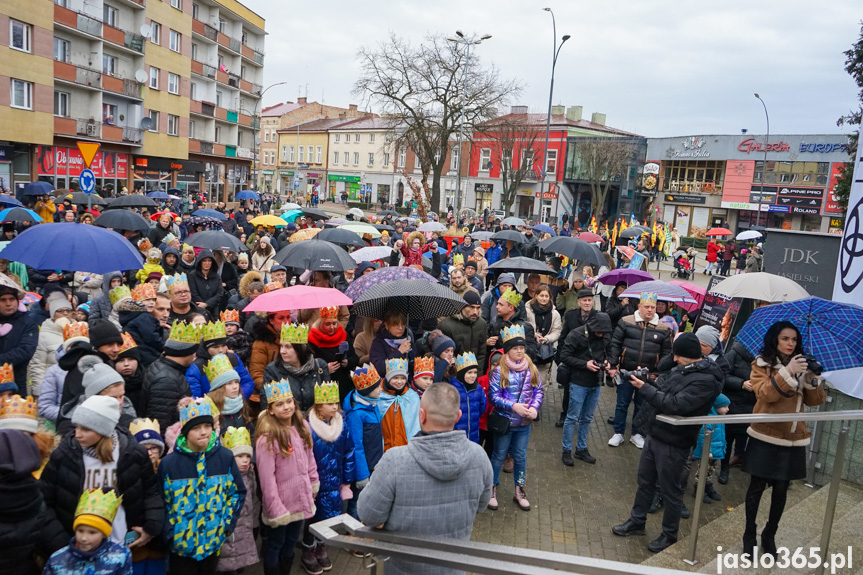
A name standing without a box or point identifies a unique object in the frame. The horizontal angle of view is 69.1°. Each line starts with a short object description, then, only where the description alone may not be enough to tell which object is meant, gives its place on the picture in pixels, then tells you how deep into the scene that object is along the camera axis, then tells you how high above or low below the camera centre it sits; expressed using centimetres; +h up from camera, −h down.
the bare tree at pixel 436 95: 4441 +766
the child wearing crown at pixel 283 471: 459 -206
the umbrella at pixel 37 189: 1836 -54
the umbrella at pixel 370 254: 1081 -98
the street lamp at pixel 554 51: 3098 +791
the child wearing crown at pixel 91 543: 333 -196
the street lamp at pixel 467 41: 3459 +935
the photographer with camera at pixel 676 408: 553 -163
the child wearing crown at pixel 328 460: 497 -212
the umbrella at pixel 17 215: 1226 -90
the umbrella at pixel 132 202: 1541 -58
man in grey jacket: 317 -142
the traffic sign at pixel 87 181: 1246 -12
